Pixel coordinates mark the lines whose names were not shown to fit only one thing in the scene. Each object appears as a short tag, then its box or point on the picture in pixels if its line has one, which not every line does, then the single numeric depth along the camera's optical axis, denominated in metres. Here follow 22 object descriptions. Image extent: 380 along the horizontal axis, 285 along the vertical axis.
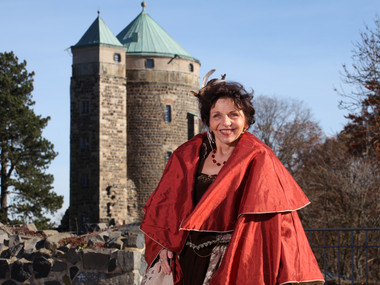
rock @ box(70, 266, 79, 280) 8.27
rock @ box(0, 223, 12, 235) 10.55
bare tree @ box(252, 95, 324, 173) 42.34
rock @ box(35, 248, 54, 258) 8.51
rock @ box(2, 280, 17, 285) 8.55
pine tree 33.16
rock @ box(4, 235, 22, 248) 8.88
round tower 38.78
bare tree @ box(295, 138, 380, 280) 22.52
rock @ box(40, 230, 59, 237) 10.91
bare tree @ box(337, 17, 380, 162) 14.87
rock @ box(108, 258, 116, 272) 8.05
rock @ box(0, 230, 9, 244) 9.25
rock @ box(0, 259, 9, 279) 8.57
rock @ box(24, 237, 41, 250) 8.75
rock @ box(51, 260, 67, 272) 8.36
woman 4.29
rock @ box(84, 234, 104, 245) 8.63
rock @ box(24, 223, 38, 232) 11.83
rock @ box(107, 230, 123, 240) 8.94
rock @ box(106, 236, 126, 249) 8.44
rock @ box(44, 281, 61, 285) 8.38
